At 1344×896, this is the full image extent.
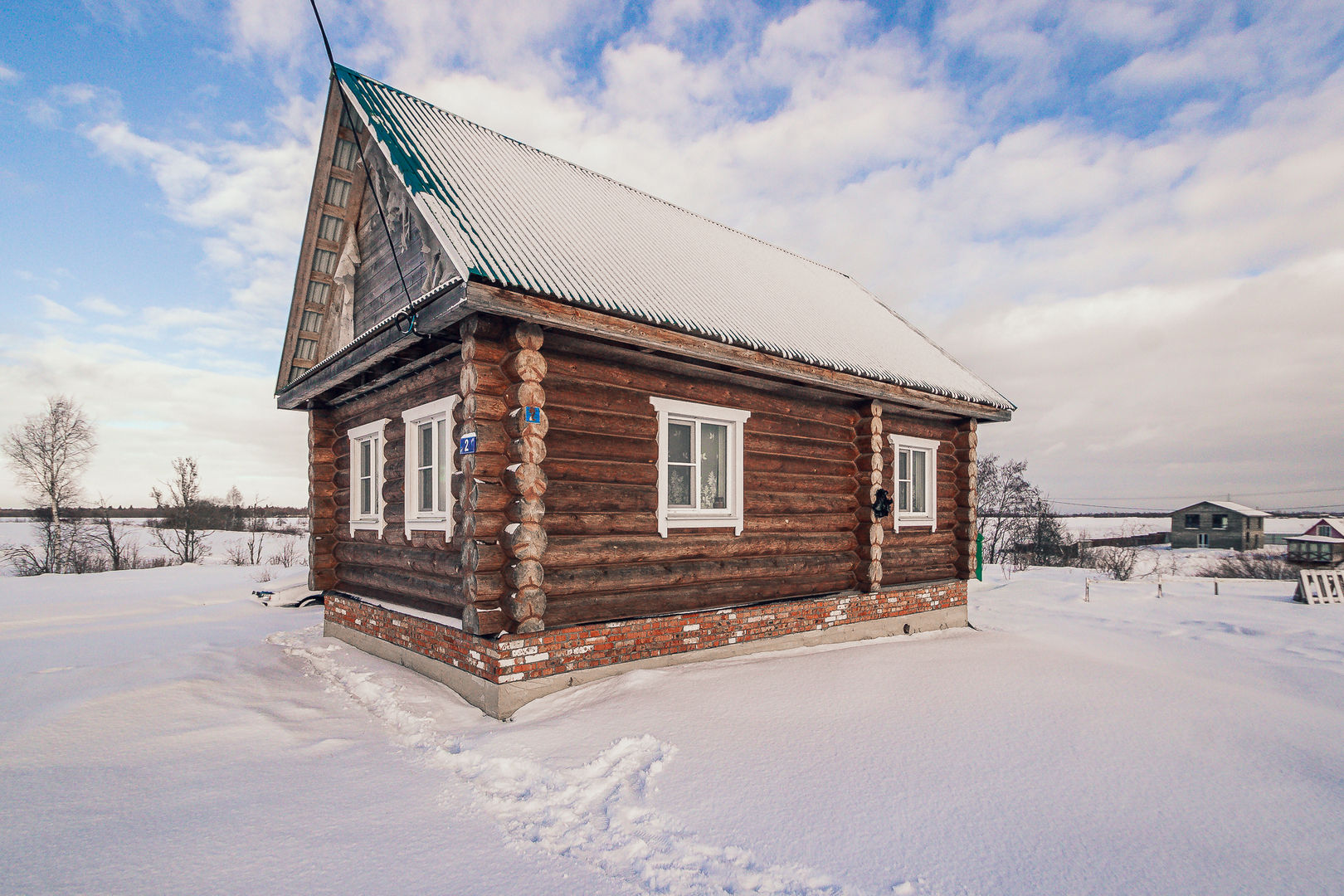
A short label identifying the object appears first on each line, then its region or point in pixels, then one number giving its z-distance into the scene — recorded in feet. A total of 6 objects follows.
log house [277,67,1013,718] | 19.07
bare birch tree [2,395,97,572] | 79.51
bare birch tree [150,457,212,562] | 91.35
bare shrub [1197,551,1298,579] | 85.87
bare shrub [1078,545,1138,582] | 83.67
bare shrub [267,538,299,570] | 82.07
